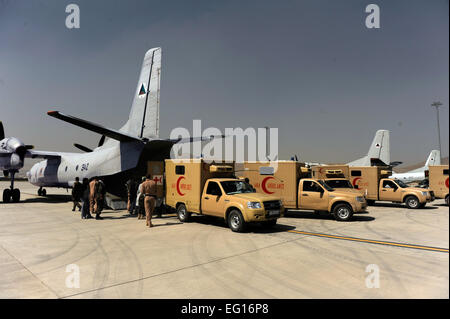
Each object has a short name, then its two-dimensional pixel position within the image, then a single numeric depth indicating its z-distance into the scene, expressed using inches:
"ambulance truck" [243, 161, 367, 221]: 513.0
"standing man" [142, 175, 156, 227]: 466.6
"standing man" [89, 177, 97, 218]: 566.9
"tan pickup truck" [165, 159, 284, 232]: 410.6
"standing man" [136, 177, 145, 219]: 553.2
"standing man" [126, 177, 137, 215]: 621.0
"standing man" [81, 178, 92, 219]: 555.8
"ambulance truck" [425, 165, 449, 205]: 757.4
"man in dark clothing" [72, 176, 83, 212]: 585.7
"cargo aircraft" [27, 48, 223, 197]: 634.2
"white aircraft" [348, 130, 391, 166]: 1387.8
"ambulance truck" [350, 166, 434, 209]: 697.0
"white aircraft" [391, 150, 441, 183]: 1537.9
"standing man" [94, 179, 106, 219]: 555.2
